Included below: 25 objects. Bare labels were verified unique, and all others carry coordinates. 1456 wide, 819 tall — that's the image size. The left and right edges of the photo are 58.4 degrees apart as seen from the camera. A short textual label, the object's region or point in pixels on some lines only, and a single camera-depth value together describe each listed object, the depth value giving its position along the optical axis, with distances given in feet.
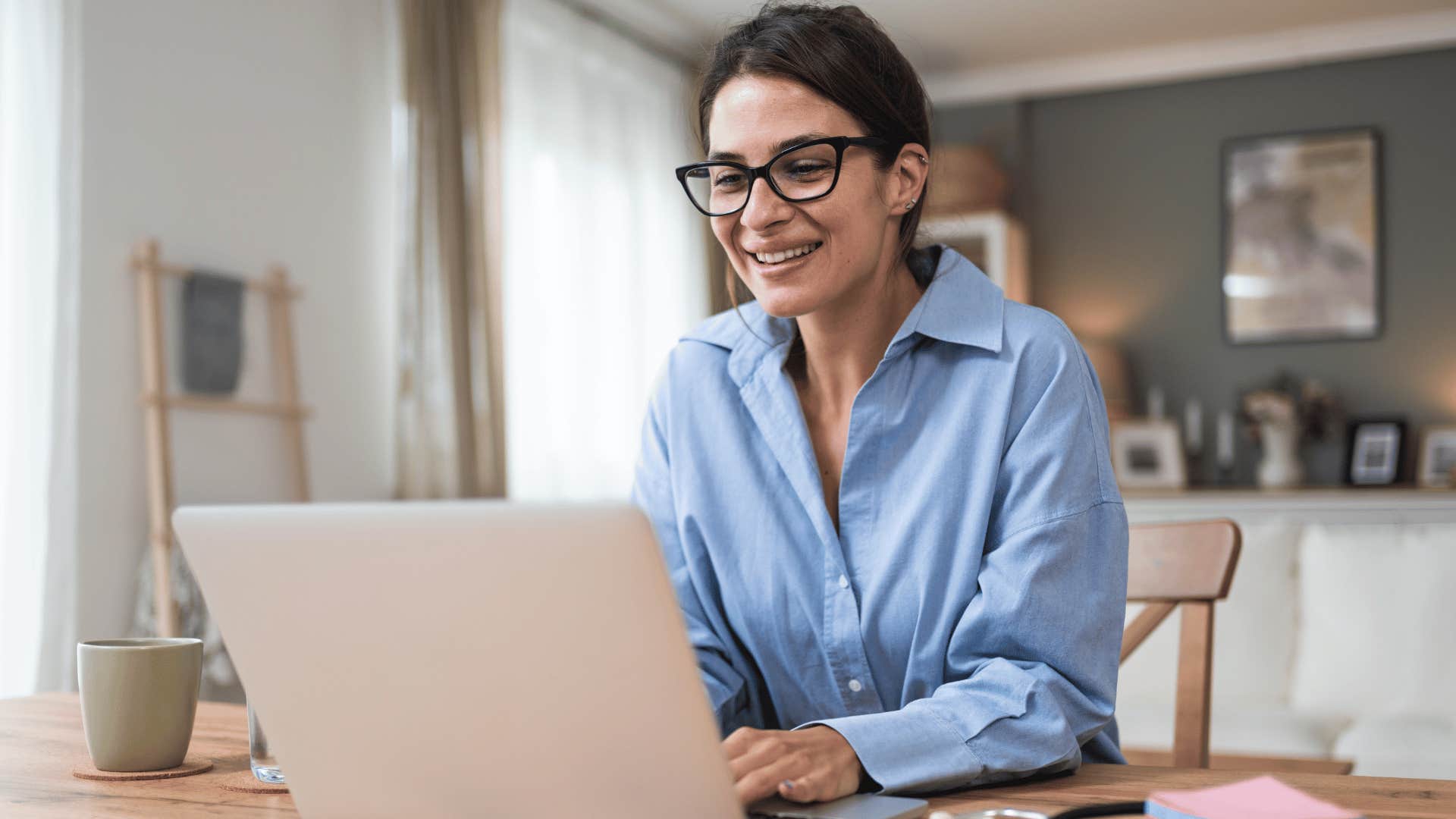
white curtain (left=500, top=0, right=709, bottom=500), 14.15
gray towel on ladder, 10.21
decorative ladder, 9.70
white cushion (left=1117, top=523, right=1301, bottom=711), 10.27
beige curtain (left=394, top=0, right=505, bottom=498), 12.35
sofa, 9.58
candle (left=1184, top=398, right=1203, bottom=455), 17.34
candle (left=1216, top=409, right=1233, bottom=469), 17.22
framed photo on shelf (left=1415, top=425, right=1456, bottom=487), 15.84
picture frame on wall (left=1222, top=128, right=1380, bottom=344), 16.74
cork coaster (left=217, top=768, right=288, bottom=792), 2.96
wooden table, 2.68
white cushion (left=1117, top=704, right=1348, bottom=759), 9.34
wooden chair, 4.46
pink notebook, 2.31
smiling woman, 3.26
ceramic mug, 3.10
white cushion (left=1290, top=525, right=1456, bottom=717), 9.75
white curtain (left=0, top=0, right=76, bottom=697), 8.76
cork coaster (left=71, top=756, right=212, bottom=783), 3.11
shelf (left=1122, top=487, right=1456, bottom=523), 13.85
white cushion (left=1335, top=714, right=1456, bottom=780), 8.67
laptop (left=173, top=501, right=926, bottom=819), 2.04
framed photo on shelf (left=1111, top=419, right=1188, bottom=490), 16.70
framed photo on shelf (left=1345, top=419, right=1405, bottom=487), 16.14
